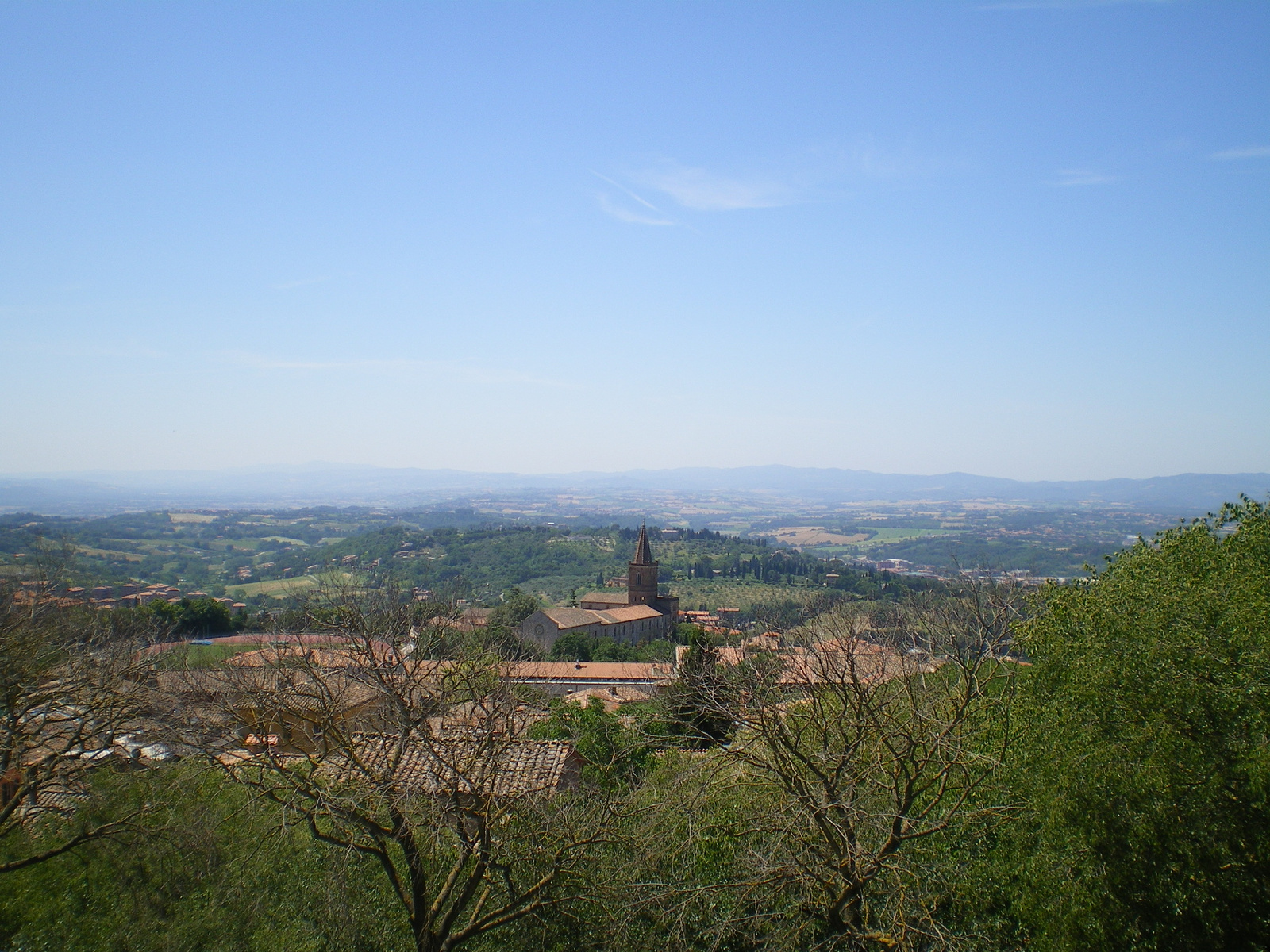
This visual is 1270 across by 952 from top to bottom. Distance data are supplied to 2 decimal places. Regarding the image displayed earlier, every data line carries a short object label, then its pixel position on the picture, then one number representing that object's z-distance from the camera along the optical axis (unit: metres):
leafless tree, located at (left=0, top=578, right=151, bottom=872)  10.54
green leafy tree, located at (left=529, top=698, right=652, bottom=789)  13.57
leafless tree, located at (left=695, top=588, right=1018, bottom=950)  7.66
